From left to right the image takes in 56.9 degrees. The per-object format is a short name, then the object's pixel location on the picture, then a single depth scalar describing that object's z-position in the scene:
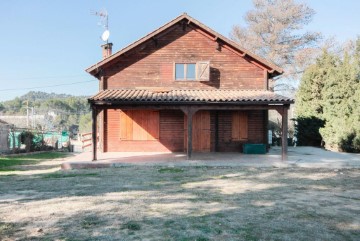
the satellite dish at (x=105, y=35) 19.62
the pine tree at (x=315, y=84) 22.97
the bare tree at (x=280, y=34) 31.67
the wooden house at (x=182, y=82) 16.89
